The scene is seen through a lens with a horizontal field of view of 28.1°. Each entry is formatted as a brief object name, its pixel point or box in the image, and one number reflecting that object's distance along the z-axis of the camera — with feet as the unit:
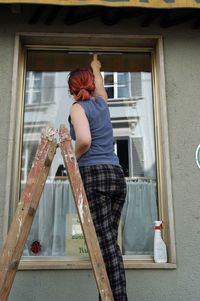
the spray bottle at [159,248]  11.96
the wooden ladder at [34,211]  7.23
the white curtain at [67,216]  12.83
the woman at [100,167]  8.26
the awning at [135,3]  11.79
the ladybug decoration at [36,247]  12.70
